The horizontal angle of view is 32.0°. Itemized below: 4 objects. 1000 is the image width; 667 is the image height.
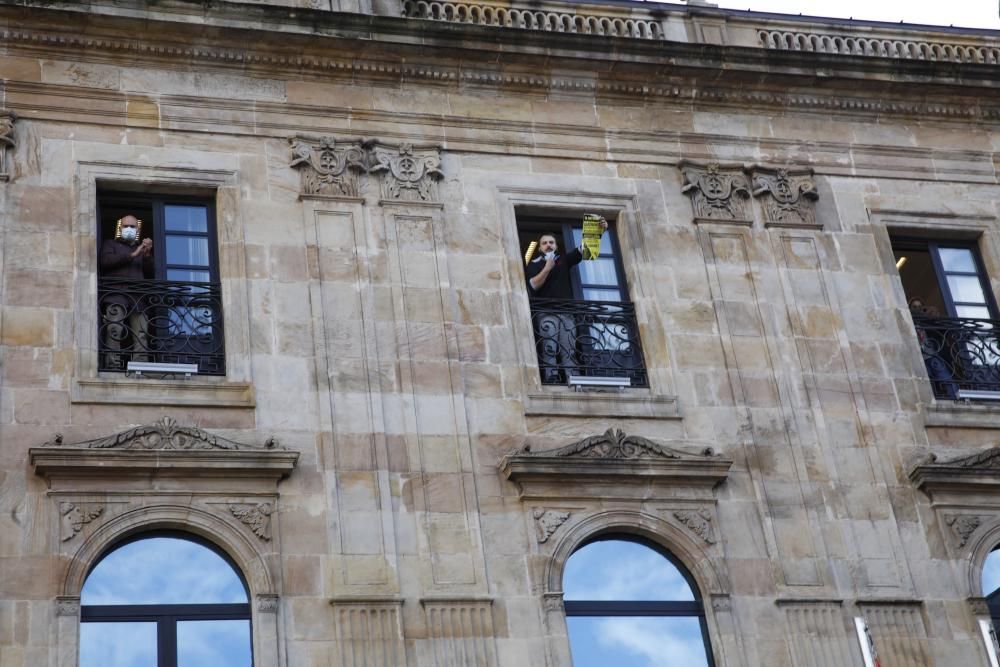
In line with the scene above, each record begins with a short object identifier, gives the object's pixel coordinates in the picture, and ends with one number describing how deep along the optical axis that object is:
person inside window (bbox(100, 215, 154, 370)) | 15.61
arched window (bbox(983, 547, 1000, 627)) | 15.75
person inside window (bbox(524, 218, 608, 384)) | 16.61
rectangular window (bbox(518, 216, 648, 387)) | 16.64
